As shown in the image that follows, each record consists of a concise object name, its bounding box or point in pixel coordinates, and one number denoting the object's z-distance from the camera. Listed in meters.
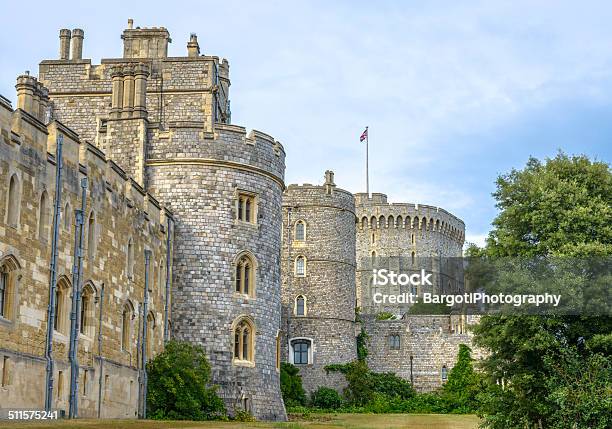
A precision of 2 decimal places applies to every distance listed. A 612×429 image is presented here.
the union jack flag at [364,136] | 73.25
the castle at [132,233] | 22.14
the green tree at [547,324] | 24.56
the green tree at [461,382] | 55.78
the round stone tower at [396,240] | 80.94
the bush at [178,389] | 30.28
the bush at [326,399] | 53.03
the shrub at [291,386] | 51.28
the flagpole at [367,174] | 84.19
